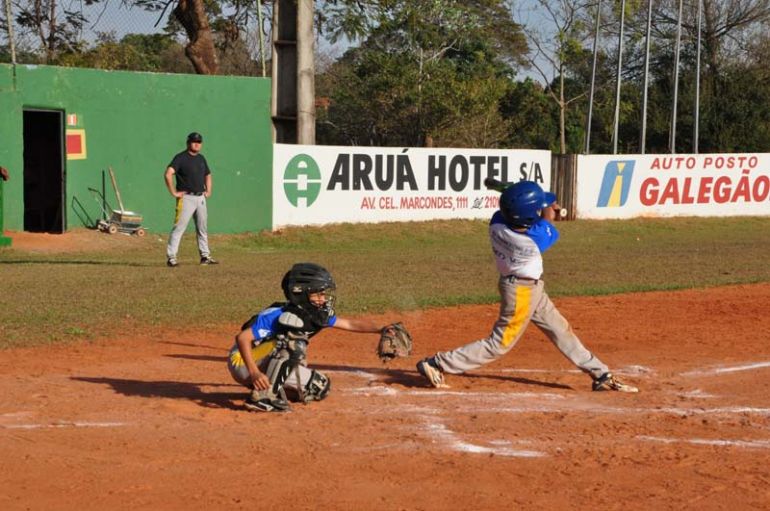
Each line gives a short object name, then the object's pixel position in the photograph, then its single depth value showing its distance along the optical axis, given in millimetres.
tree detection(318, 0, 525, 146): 35594
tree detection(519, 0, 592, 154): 42750
